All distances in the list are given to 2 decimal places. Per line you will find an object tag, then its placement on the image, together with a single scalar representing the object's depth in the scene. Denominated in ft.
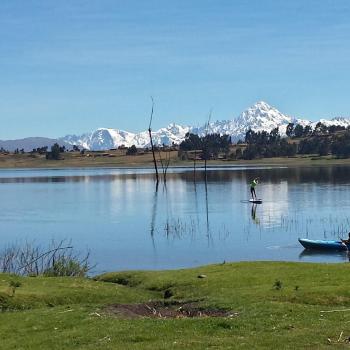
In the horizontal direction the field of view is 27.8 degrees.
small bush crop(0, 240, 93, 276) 113.09
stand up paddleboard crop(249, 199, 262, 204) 259.84
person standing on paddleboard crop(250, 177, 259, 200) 279.08
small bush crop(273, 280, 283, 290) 79.92
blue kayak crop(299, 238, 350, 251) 145.89
